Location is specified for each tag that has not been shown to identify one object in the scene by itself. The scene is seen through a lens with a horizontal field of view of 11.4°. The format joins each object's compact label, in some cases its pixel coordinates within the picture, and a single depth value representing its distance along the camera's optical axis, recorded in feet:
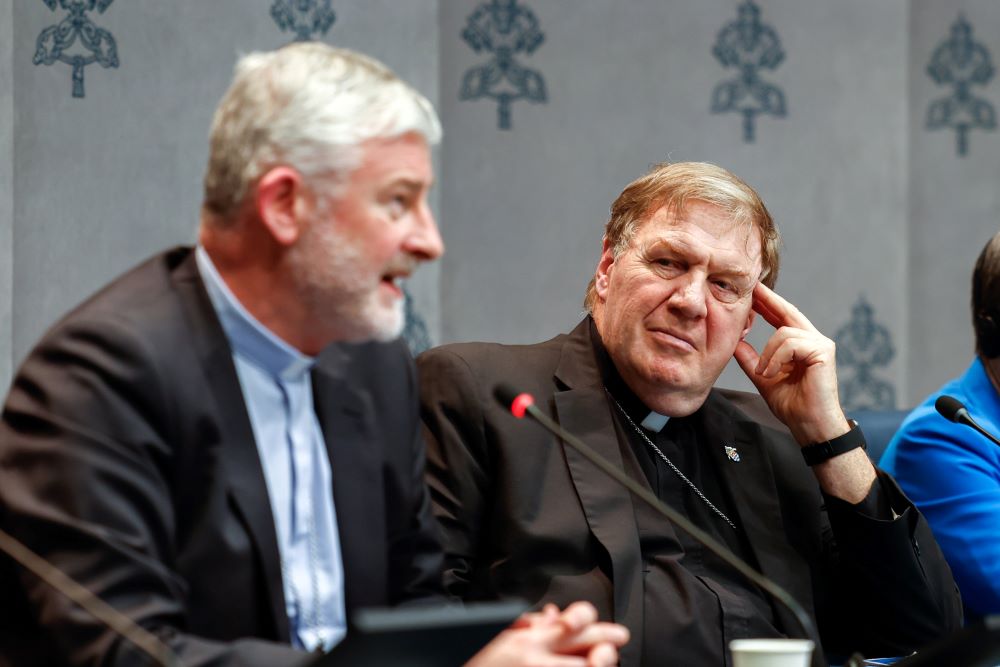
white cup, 12.64
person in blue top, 15.13
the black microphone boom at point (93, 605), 12.43
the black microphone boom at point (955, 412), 14.59
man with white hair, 12.58
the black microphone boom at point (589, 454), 12.99
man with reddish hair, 14.23
